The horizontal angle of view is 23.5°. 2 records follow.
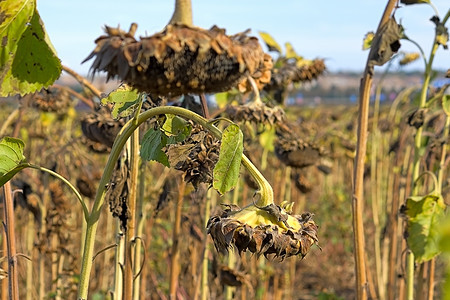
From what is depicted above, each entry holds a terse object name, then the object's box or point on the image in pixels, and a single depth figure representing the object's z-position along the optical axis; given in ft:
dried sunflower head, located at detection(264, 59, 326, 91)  7.06
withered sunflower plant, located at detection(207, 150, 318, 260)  3.32
